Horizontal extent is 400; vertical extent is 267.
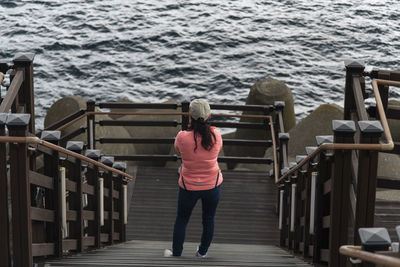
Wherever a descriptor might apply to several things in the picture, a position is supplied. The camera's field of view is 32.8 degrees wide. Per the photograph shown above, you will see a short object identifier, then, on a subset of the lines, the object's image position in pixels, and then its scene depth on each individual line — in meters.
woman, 5.80
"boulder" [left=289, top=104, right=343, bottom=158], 12.97
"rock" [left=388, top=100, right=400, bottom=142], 14.84
